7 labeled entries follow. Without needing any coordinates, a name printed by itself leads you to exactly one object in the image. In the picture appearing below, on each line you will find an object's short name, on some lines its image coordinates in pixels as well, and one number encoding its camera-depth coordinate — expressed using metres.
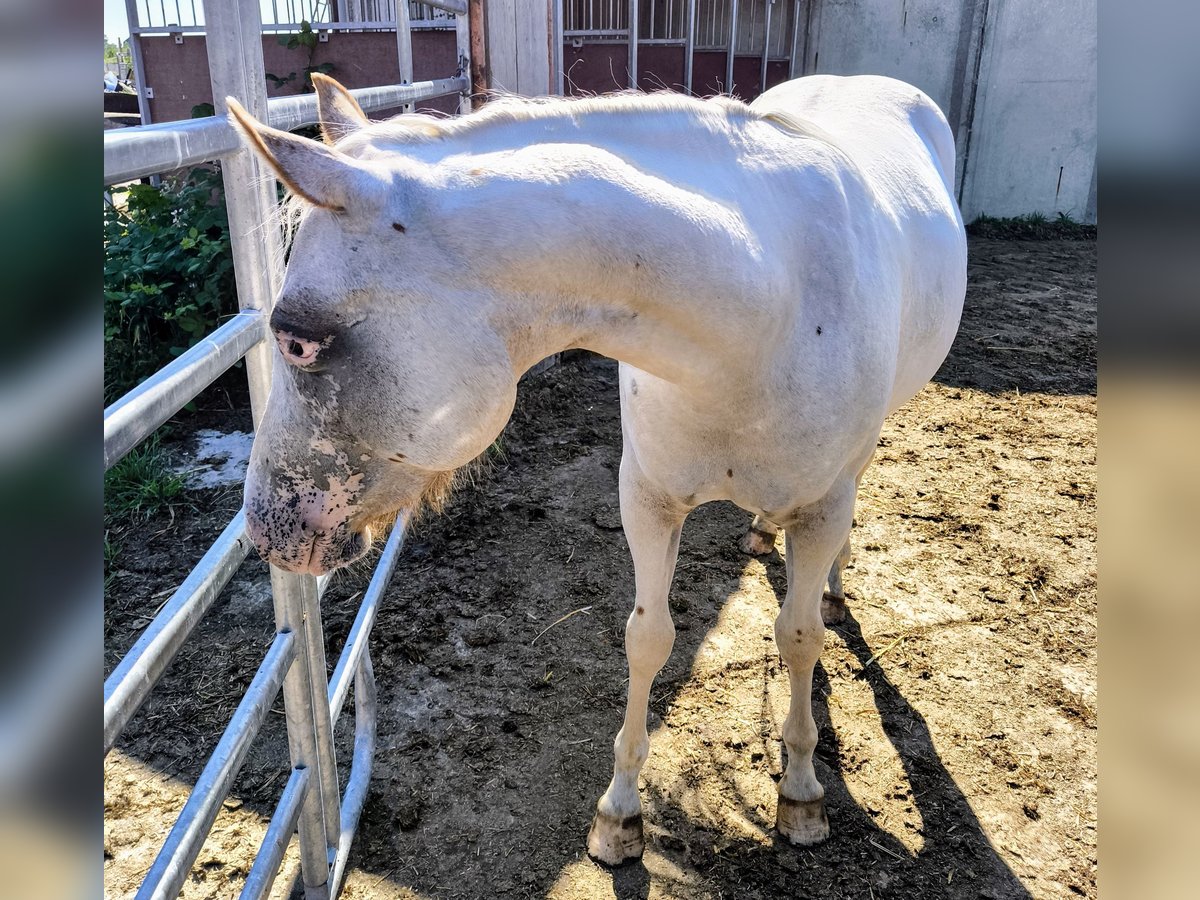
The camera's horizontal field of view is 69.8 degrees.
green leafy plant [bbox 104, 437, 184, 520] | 3.62
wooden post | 4.36
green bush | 4.25
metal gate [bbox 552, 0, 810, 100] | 6.55
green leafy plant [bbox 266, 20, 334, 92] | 5.52
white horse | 1.30
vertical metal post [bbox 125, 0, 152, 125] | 6.70
